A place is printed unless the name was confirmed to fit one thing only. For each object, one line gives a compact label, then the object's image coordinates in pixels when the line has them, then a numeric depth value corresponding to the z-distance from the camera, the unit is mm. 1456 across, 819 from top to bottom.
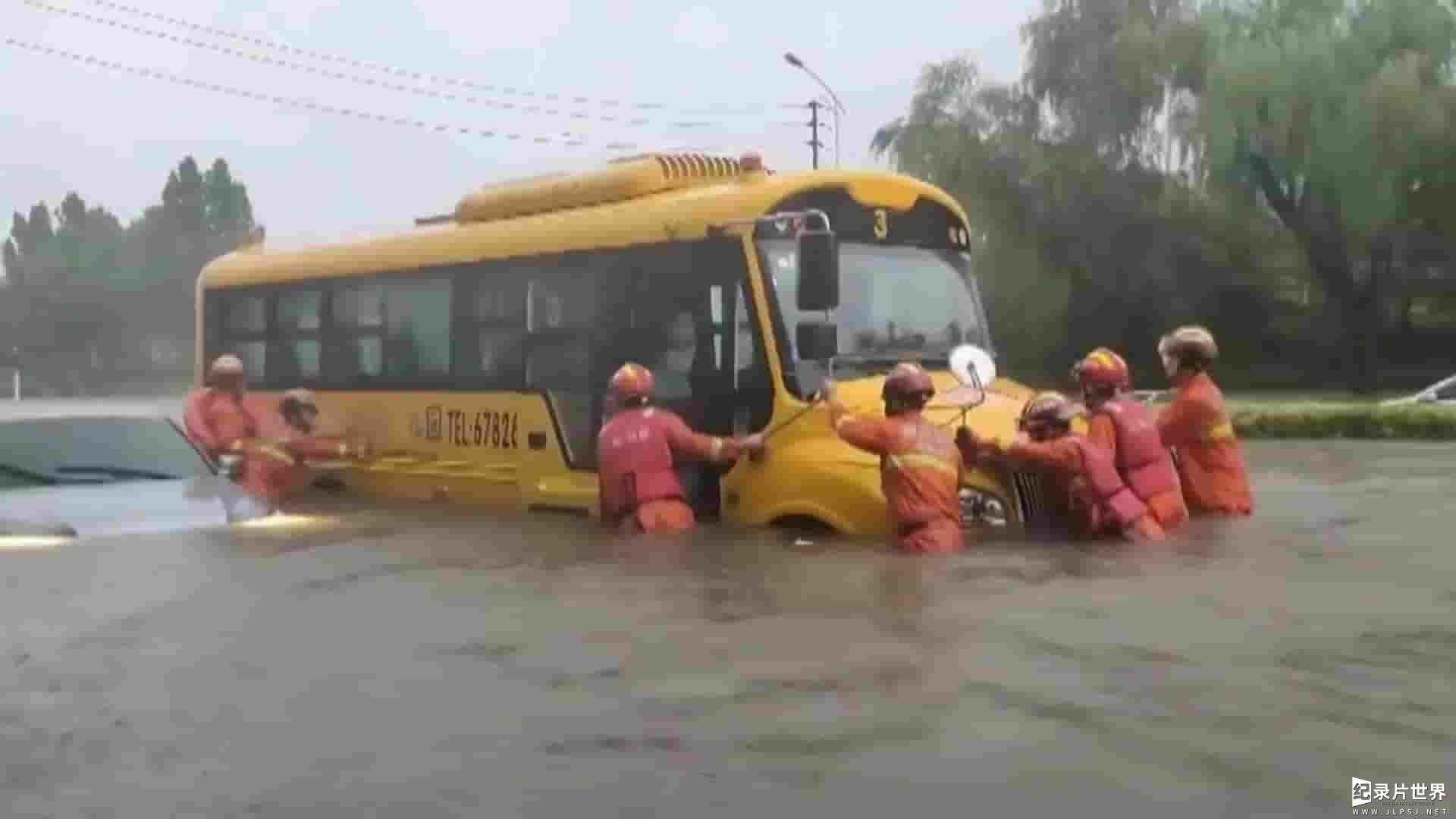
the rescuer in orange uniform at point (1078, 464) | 10680
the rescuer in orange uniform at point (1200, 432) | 12094
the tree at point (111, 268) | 53844
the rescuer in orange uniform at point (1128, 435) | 11273
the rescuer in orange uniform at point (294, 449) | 15587
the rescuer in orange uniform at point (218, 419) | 15094
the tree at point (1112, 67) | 39594
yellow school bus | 11336
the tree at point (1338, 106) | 37875
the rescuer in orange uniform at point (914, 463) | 10297
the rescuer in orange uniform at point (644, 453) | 11383
